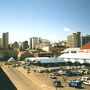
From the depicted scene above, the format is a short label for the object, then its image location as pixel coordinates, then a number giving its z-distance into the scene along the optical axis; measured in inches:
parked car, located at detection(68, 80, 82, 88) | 806.8
